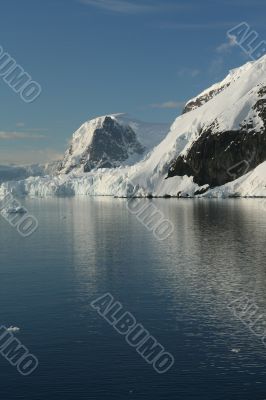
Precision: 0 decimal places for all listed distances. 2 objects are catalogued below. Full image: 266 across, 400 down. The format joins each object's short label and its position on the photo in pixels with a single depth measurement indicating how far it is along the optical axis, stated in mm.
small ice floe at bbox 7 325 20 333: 41056
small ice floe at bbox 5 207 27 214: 166375
